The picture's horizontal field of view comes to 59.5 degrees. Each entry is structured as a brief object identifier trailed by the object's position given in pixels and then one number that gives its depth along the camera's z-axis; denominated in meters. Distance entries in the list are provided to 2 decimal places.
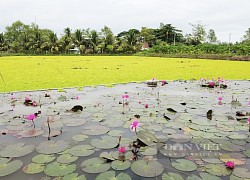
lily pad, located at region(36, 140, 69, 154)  1.59
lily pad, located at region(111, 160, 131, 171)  1.35
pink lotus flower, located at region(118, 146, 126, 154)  1.47
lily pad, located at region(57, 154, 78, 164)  1.44
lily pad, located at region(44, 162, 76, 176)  1.30
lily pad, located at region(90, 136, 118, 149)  1.66
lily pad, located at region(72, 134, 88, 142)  1.81
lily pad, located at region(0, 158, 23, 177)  1.31
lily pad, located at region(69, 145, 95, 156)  1.55
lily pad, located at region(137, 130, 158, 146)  1.64
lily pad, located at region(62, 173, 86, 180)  1.25
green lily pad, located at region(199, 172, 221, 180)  1.26
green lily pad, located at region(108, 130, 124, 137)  1.90
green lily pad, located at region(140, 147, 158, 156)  1.53
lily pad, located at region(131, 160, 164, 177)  1.30
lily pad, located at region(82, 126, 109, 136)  1.94
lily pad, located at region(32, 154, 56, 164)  1.44
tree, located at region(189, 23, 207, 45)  29.00
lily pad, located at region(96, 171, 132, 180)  1.25
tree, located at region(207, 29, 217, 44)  39.47
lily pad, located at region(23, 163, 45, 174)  1.32
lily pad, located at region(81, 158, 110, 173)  1.33
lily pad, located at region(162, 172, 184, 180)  1.25
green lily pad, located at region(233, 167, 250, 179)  1.27
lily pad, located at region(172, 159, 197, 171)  1.34
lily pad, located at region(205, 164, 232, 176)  1.30
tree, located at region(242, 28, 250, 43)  31.88
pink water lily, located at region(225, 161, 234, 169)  1.34
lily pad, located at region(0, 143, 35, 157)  1.55
